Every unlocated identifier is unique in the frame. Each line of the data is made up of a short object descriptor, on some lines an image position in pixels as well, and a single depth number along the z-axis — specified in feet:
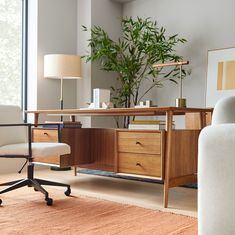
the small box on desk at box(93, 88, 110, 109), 11.07
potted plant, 14.94
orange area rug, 7.04
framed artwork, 13.98
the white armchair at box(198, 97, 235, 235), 4.29
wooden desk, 9.03
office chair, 9.36
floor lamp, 14.23
